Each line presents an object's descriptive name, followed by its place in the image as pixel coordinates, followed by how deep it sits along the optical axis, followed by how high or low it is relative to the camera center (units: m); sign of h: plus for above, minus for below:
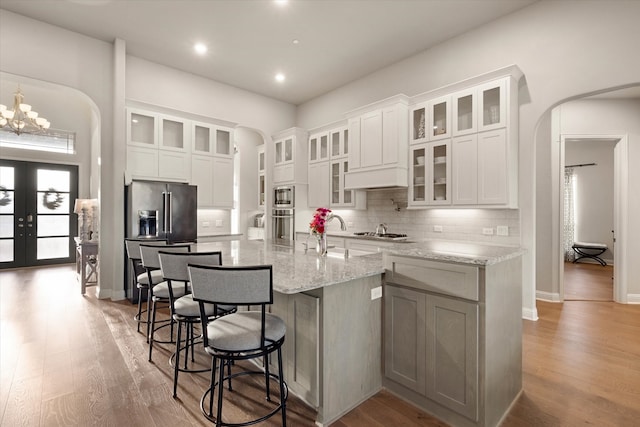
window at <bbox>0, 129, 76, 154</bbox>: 6.86 +1.64
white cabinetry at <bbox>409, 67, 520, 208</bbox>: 3.53 +0.84
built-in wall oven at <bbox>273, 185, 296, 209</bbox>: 6.16 +0.35
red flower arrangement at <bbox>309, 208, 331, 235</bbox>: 2.57 -0.07
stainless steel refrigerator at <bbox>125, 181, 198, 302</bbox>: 4.47 +0.01
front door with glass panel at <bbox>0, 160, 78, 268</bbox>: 6.88 +0.00
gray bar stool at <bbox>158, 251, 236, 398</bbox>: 1.98 -0.43
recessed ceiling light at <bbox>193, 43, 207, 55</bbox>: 4.50 +2.40
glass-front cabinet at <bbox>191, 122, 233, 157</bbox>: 5.43 +1.31
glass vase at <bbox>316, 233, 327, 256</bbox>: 2.60 -0.25
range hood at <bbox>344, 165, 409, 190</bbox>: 4.39 +0.53
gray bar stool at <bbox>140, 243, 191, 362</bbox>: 2.52 -0.41
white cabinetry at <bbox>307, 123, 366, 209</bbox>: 5.40 +0.80
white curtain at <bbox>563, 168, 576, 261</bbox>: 7.77 +0.04
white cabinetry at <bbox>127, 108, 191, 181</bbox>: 4.72 +1.05
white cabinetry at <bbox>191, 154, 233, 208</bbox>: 5.41 +0.60
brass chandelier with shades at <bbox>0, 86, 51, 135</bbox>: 4.84 +1.53
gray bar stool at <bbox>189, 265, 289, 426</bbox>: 1.57 -0.63
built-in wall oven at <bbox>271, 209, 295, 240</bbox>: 6.18 -0.19
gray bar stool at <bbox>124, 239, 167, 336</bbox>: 2.97 -0.50
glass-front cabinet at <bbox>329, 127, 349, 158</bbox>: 5.42 +1.26
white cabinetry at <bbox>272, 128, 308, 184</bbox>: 6.11 +1.14
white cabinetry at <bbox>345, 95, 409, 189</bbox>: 4.39 +1.02
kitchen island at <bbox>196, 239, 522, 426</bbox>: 1.79 -0.71
